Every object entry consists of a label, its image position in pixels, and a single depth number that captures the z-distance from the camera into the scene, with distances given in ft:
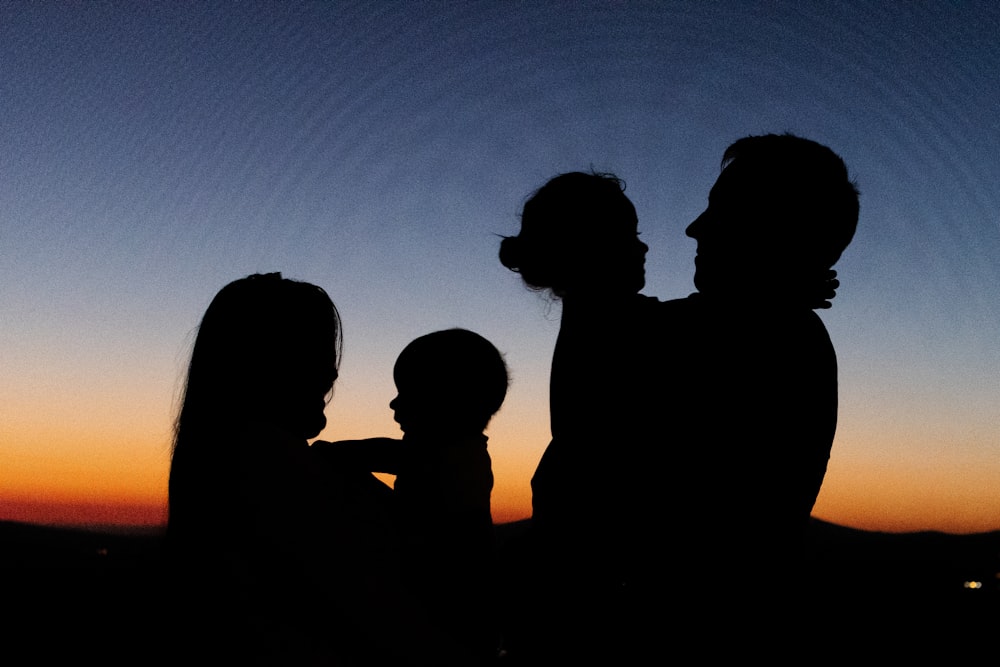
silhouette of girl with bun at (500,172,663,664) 4.66
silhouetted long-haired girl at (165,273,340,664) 3.73
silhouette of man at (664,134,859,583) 4.74
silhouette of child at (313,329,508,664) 5.64
